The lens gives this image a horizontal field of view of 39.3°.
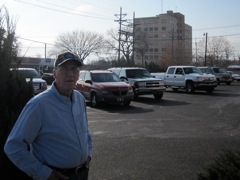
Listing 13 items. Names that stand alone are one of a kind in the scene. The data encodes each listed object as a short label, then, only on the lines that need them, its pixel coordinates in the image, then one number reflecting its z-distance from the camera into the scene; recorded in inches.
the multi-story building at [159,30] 5206.7
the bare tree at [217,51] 3668.8
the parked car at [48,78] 1630.2
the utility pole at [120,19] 2558.6
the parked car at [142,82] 781.9
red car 646.5
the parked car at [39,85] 670.4
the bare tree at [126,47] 3168.1
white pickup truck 970.1
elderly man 104.5
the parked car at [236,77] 2076.5
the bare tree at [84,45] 3260.3
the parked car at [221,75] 1510.8
